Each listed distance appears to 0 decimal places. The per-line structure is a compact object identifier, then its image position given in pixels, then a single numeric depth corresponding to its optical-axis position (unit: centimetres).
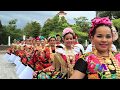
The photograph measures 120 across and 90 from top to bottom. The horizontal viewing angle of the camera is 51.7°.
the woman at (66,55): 127
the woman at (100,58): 66
